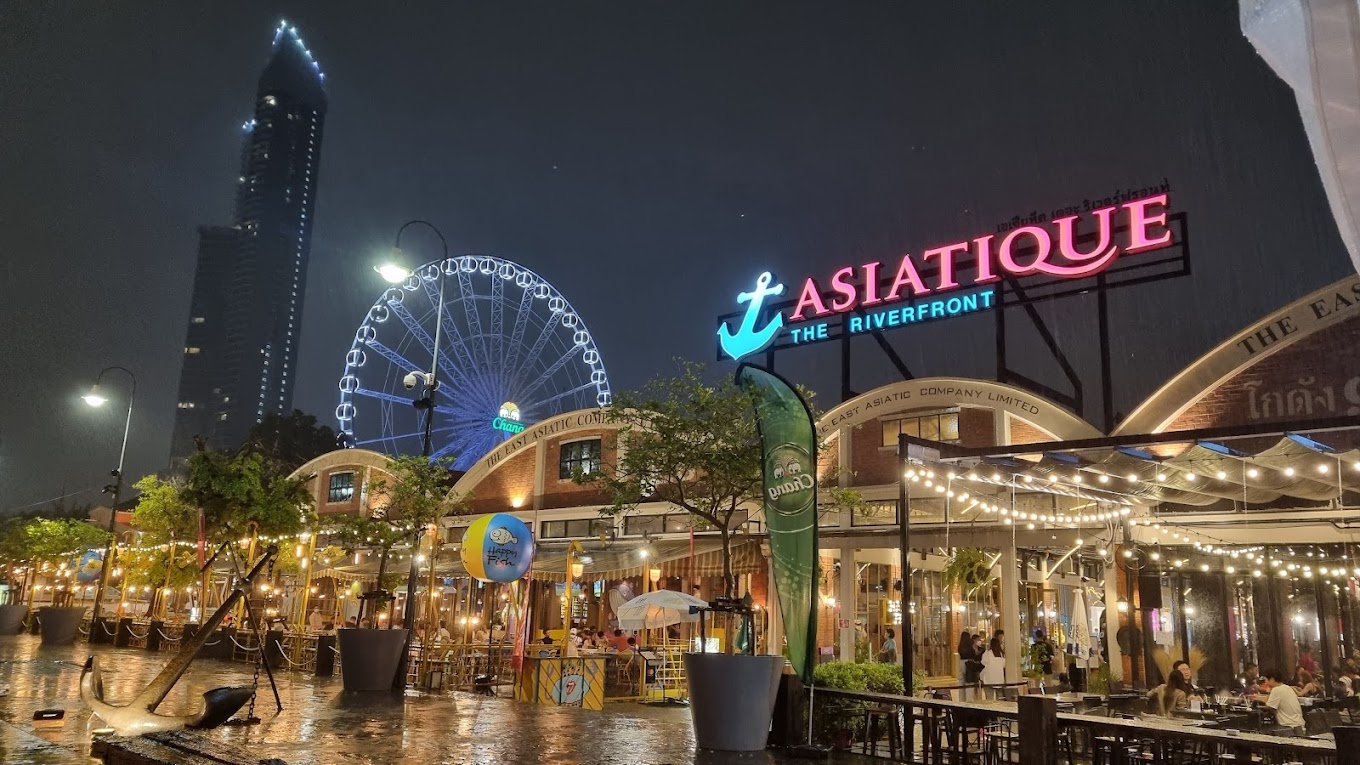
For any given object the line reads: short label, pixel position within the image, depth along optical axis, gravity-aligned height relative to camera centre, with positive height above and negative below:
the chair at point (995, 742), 9.19 -1.28
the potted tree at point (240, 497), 15.79 +1.55
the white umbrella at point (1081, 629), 19.23 -0.35
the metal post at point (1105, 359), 19.45 +5.36
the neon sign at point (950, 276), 20.96 +7.95
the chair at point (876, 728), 9.50 -1.20
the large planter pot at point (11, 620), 33.50 -1.25
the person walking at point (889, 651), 19.47 -0.90
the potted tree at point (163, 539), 21.89 +1.17
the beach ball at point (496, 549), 15.50 +0.76
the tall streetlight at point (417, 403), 15.85 +3.31
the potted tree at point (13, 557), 33.62 +0.97
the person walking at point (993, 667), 16.81 -1.01
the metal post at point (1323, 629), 18.92 -0.23
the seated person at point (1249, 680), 15.38 -1.05
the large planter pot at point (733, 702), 9.34 -0.95
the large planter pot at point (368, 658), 15.25 -1.03
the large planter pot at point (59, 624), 27.61 -1.11
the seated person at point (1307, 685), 14.05 -0.99
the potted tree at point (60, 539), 32.84 +1.58
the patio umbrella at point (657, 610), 17.20 -0.18
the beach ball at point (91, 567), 32.53 +0.63
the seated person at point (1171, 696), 12.85 -1.10
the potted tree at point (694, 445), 12.81 +2.08
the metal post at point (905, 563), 10.20 +0.48
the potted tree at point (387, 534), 15.28 +1.01
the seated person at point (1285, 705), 11.17 -1.03
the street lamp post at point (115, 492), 28.27 +2.90
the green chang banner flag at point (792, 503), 9.34 +1.00
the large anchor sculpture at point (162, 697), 9.48 -1.15
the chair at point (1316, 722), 11.62 -1.26
